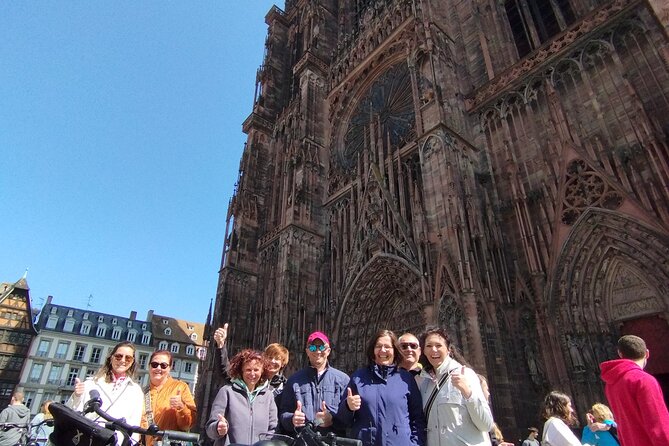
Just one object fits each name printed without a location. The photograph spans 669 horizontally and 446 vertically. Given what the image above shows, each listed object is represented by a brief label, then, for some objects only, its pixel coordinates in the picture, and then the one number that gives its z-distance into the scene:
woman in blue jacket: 2.72
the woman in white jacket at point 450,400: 2.50
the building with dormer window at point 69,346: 31.52
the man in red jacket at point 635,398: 2.46
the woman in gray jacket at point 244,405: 2.94
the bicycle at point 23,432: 5.07
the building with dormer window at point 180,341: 37.25
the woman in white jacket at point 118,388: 2.93
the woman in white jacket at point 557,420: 3.21
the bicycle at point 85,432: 1.97
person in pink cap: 3.22
